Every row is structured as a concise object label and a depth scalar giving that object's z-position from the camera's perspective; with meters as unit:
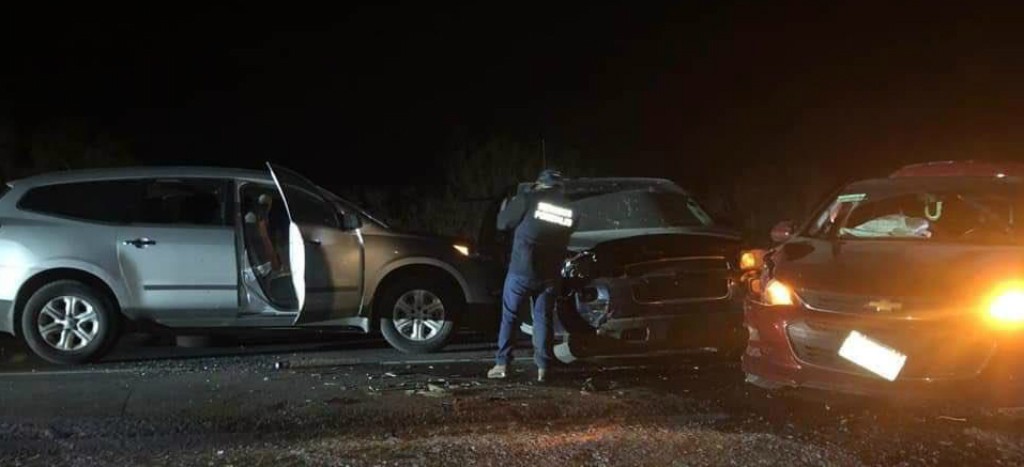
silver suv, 7.63
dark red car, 5.38
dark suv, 7.11
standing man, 6.74
